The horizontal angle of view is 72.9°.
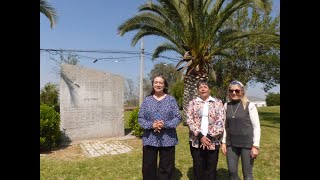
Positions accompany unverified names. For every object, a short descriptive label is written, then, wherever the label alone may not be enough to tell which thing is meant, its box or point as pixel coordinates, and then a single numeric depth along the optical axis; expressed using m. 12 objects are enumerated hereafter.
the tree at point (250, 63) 14.73
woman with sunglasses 2.77
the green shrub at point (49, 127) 5.65
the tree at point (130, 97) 26.21
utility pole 14.43
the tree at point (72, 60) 21.01
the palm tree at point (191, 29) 7.00
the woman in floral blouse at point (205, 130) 2.87
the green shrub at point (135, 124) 7.41
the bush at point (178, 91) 17.03
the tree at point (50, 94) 15.23
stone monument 6.73
